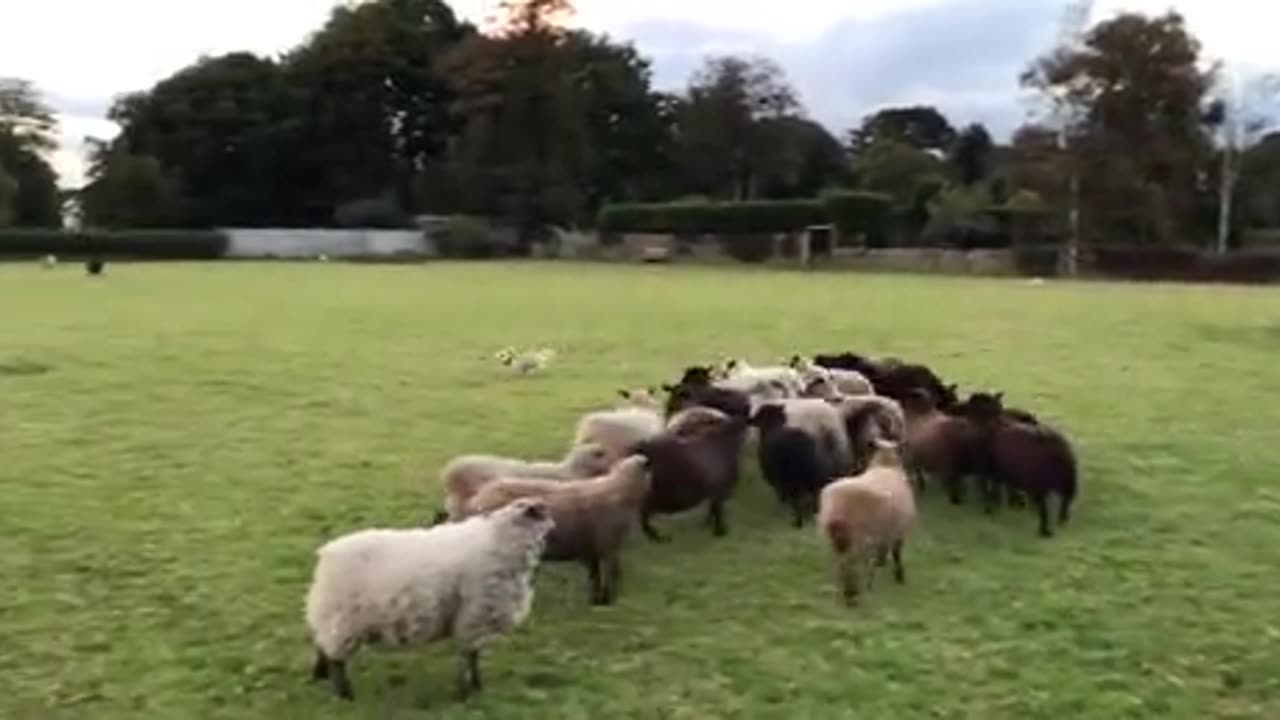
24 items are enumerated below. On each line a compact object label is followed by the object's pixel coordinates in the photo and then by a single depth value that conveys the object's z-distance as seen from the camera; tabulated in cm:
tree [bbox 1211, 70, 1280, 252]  6297
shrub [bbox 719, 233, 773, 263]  6588
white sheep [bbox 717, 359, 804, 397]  1230
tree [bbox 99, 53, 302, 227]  8306
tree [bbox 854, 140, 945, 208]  7494
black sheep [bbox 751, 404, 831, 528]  1008
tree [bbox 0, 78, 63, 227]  8131
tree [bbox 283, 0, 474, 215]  8400
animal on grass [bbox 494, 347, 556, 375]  1905
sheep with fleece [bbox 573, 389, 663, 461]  1019
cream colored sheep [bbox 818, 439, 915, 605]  829
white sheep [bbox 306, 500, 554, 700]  656
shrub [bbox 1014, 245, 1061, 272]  5900
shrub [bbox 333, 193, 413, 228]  7875
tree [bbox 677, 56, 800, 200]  8181
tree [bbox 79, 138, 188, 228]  7862
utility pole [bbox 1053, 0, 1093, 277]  5984
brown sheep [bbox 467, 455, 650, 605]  807
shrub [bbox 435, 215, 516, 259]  7056
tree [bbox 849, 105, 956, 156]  9638
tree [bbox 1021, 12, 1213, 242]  6206
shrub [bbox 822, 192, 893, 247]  6706
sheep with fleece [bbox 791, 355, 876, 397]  1221
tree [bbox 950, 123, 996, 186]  8562
